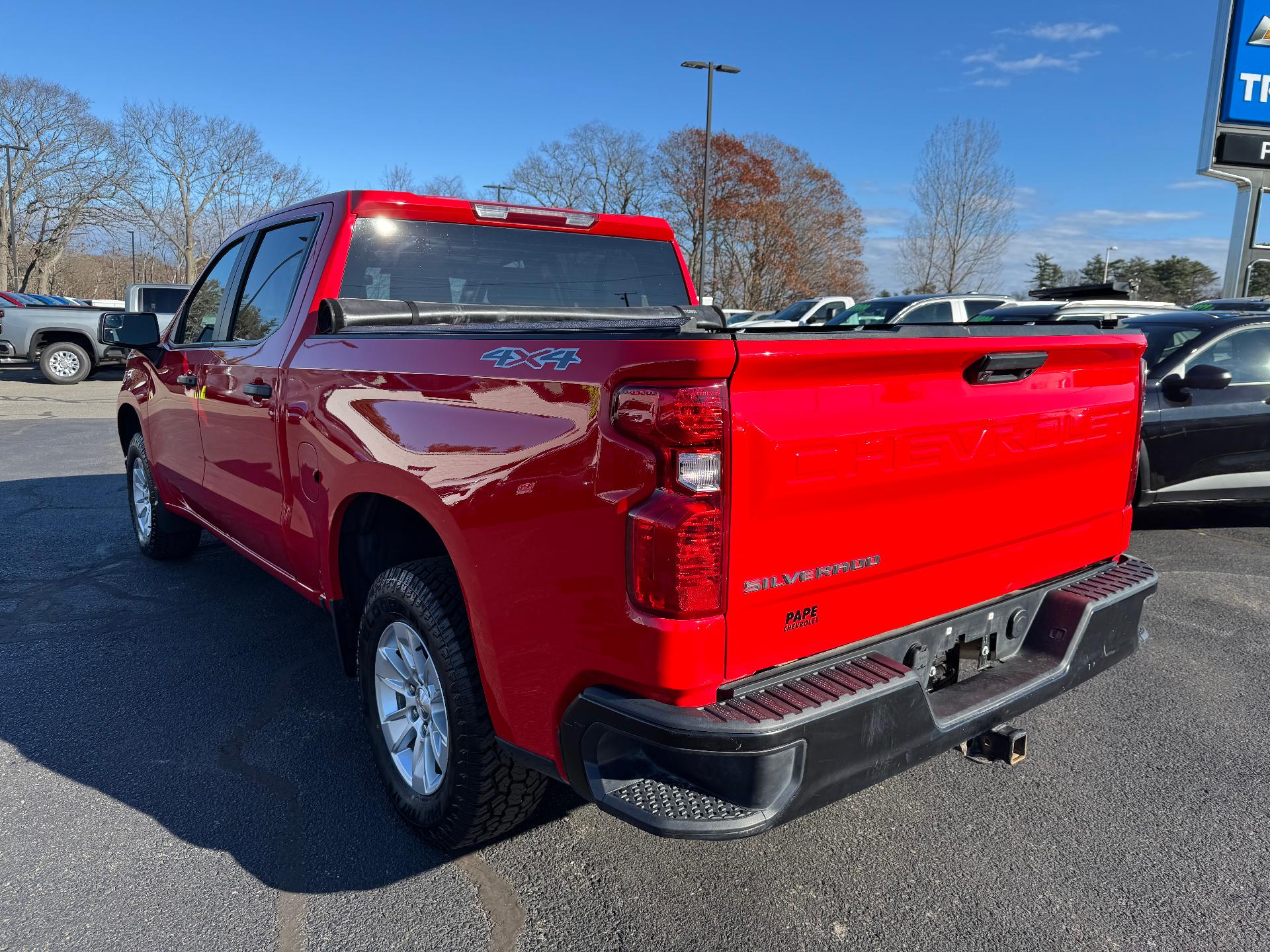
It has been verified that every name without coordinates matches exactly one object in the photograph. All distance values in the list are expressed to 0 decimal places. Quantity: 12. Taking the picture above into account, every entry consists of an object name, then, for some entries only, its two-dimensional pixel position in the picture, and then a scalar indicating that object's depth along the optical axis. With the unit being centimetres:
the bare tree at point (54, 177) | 4559
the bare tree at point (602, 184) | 4688
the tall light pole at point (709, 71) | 2661
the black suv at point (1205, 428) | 604
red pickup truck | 190
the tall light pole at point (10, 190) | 4556
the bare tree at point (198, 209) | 4725
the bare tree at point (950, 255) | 3416
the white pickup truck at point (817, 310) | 2546
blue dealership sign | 1742
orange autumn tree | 4688
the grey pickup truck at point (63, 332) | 1714
